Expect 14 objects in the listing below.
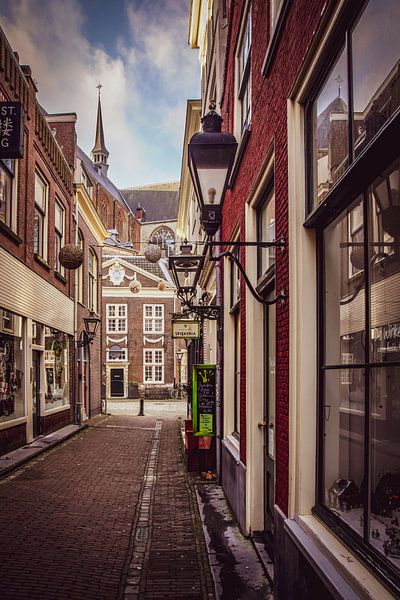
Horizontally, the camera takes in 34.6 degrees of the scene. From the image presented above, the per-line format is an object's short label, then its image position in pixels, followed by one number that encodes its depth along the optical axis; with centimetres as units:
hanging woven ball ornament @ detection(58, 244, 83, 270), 1579
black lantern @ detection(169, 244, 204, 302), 1149
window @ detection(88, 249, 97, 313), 2575
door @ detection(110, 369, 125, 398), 4984
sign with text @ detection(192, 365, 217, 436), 991
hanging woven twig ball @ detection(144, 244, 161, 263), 2439
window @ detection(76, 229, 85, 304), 2236
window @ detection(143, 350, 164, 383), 4981
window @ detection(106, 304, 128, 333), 5019
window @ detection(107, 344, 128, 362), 4996
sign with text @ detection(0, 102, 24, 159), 1034
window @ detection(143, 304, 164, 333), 5009
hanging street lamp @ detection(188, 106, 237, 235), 574
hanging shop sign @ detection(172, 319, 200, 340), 1448
